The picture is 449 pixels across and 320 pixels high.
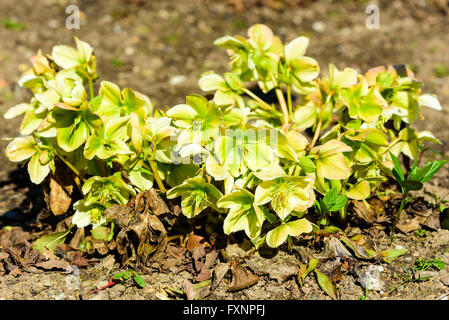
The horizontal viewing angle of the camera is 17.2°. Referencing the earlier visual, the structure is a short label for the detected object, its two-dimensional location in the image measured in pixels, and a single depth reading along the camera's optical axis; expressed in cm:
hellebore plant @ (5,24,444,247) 129
